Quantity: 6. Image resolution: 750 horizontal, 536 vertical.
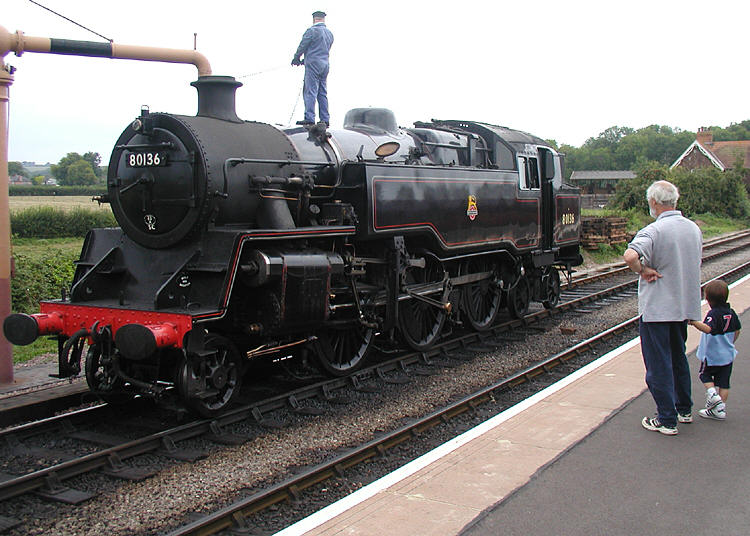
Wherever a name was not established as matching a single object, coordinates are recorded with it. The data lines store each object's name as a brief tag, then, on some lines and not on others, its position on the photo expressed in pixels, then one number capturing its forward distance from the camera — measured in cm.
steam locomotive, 616
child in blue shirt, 530
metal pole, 759
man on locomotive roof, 891
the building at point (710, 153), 5900
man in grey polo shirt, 494
